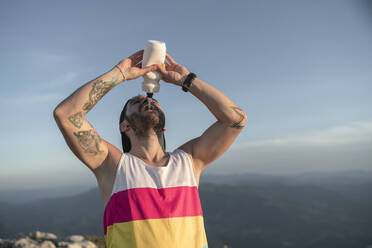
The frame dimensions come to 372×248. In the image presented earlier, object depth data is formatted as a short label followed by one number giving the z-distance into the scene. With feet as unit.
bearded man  7.81
